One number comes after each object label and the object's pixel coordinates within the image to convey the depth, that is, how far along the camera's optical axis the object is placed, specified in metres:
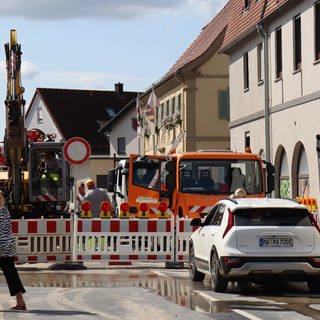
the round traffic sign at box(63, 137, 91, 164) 23.53
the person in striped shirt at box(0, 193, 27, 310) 13.99
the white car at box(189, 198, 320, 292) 15.94
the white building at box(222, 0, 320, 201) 31.80
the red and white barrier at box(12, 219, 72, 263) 22.55
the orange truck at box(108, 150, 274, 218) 24.80
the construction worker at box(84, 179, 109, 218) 27.53
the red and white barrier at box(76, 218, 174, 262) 22.56
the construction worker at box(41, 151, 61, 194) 29.62
